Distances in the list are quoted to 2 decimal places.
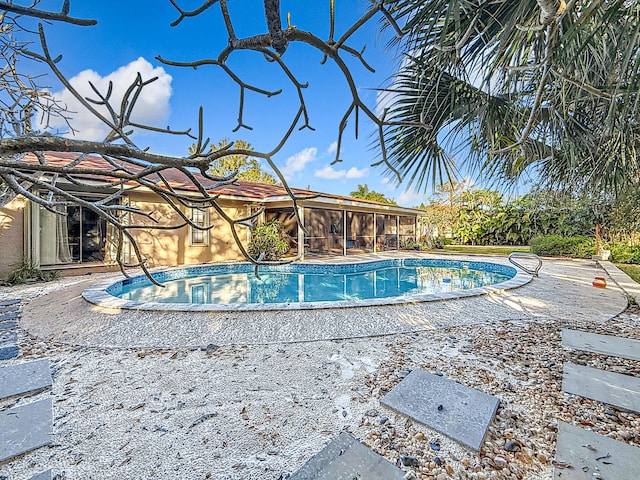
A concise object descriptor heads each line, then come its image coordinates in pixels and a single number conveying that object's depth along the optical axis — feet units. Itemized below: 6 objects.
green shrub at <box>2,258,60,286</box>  26.13
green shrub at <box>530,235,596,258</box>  46.26
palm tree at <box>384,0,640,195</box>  6.85
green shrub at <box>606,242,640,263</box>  40.98
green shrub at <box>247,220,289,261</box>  39.22
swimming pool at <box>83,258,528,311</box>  19.11
